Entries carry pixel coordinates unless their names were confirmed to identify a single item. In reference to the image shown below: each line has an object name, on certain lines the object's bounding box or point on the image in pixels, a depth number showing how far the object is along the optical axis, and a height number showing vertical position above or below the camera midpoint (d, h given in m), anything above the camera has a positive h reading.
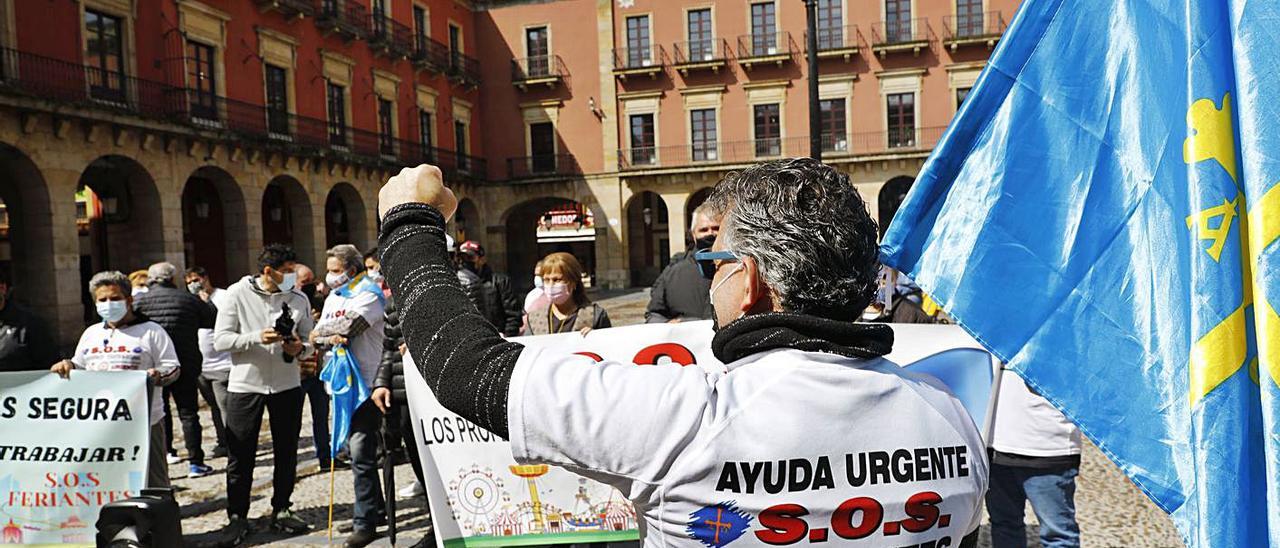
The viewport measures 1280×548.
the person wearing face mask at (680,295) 4.65 -0.33
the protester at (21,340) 4.49 -0.40
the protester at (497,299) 4.79 -0.34
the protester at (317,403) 5.69 -1.10
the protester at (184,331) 6.37 -0.55
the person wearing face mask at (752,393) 1.10 -0.21
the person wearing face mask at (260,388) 4.86 -0.79
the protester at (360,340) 4.70 -0.53
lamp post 9.05 +1.58
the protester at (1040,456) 3.05 -0.85
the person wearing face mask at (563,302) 4.84 -0.35
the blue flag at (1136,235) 1.40 -0.03
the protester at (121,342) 4.79 -0.47
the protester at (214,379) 6.51 -0.94
